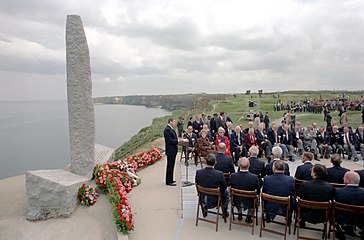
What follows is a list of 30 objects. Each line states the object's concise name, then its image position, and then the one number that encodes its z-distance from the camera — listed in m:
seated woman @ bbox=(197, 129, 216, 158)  9.56
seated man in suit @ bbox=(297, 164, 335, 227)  4.65
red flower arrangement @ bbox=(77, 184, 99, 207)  7.09
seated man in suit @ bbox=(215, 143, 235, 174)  6.42
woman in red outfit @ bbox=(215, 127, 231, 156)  9.63
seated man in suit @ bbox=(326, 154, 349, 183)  5.57
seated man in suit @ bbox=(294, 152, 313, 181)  5.74
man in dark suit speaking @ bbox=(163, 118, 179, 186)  8.07
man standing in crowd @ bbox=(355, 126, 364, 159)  10.79
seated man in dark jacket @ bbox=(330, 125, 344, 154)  11.05
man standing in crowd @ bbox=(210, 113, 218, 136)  12.62
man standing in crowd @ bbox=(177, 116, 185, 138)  15.48
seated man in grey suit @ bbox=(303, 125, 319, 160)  11.14
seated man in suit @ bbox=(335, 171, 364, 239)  4.46
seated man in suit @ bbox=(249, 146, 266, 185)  6.26
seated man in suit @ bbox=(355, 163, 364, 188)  5.39
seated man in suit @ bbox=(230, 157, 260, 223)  5.25
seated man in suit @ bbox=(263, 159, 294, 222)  4.98
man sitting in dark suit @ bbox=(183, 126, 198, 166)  10.23
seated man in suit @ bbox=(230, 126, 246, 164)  10.15
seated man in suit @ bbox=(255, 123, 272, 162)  10.41
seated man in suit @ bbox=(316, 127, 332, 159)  11.03
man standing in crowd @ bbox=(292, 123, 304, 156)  11.12
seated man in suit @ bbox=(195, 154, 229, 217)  5.50
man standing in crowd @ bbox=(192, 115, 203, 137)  12.55
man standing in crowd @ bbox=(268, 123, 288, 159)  10.68
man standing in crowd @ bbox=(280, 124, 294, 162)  10.92
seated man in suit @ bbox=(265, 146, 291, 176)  5.80
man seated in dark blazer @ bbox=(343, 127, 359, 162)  10.83
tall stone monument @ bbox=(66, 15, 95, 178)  7.44
